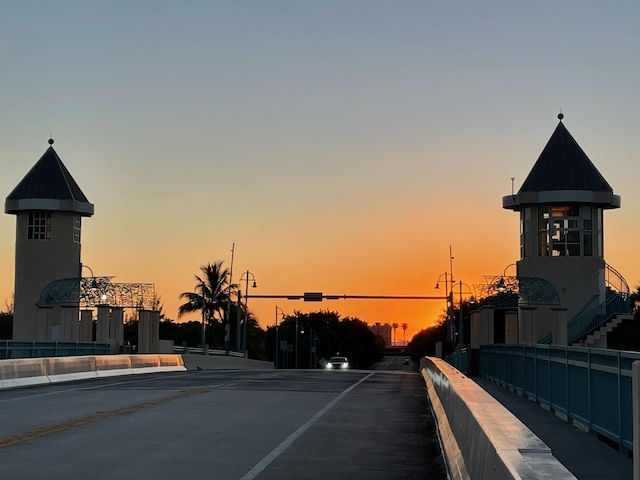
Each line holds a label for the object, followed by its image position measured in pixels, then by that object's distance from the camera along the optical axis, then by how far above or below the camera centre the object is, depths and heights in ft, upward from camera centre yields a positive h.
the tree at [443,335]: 631.36 +7.57
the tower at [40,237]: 230.48 +22.97
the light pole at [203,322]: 257.14 +6.34
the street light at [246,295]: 311.25 +14.33
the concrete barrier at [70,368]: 91.97 -2.39
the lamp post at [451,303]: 315.99 +14.11
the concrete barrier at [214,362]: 195.21 -3.32
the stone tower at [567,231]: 205.36 +22.70
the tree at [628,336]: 329.72 +4.41
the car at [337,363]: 290.15 -4.39
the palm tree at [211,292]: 414.41 +20.75
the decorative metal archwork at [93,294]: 208.03 +9.87
